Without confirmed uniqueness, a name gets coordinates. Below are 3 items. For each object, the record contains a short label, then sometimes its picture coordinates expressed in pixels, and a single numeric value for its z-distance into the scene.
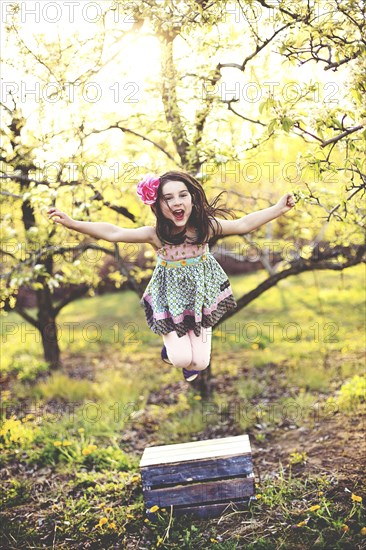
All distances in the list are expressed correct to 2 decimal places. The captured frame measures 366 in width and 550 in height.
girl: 3.38
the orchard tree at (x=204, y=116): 3.24
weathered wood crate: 3.76
